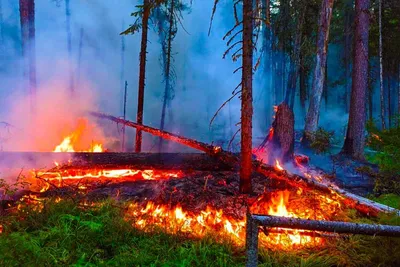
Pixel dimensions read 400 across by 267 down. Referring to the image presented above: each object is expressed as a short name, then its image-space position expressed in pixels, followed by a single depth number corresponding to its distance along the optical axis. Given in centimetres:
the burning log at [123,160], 782
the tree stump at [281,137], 940
